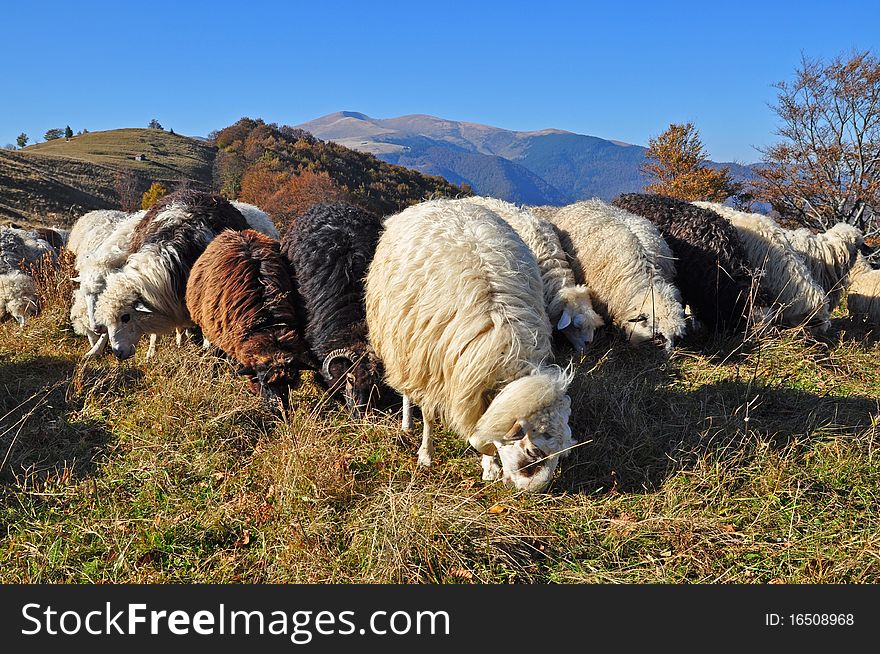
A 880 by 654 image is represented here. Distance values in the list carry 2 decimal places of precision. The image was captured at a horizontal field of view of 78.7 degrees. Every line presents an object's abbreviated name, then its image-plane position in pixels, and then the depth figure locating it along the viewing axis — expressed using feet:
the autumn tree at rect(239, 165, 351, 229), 105.50
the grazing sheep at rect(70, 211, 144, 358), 21.70
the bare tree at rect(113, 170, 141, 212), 158.44
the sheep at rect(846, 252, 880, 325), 25.43
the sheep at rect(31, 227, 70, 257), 34.77
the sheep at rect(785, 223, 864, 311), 28.02
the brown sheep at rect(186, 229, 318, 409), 16.93
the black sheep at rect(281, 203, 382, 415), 16.22
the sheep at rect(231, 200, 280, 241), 29.30
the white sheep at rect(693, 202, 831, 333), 23.48
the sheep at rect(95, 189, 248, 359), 20.90
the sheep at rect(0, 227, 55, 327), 25.59
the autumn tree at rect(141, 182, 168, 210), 136.13
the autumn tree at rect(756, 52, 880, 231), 61.00
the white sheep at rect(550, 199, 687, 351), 20.61
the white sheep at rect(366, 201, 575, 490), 12.17
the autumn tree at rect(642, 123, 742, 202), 82.74
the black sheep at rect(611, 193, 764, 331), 23.38
